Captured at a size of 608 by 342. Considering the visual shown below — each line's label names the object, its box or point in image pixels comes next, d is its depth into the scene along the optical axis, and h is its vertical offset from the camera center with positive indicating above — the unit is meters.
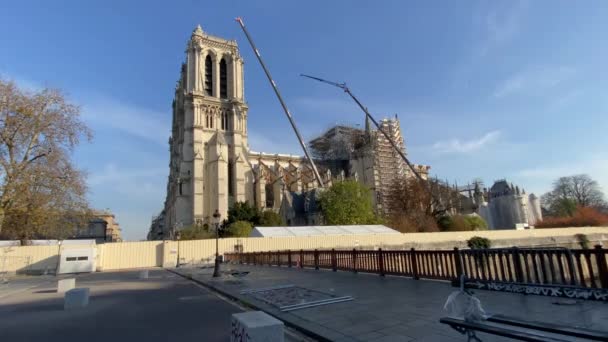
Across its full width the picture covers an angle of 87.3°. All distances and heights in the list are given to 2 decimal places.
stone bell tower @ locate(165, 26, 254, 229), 52.09 +17.60
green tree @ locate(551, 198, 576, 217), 55.12 +1.68
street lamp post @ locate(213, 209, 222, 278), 14.06 -1.53
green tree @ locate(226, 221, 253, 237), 36.97 +0.55
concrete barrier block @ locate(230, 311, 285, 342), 3.70 -1.12
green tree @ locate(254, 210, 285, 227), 44.72 +1.83
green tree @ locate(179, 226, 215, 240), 37.16 +0.31
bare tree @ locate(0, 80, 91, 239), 23.66 +5.65
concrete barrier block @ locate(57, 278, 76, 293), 11.69 -1.51
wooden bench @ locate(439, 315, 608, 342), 2.52 -1.03
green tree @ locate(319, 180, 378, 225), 43.91 +3.24
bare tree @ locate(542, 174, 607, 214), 57.91 +4.09
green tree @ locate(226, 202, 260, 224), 44.03 +2.79
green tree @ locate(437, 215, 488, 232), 45.28 -0.14
